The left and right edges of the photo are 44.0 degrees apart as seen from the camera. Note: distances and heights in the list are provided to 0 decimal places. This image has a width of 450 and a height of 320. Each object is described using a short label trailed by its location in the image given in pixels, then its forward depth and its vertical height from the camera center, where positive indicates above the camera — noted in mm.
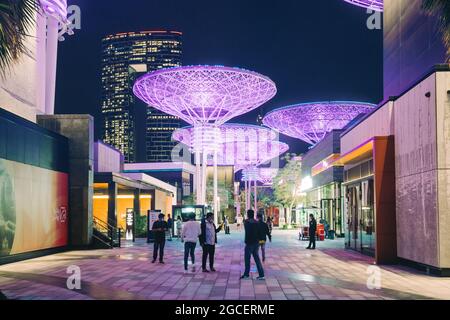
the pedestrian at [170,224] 40784 -1709
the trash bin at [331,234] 41000 -2396
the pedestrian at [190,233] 17594 -1018
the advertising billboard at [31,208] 20625 -326
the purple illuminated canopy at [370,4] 33500 +12021
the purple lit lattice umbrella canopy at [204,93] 42044 +8805
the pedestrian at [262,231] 15531 -869
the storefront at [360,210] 22719 -378
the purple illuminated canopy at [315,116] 59469 +9475
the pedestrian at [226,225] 49562 -2141
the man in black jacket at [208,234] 16927 -1007
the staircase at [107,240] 28578 -2092
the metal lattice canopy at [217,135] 50031 +8070
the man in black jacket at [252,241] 15242 -1092
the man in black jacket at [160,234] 20500 -1234
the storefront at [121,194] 38344 +577
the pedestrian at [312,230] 28000 -1457
